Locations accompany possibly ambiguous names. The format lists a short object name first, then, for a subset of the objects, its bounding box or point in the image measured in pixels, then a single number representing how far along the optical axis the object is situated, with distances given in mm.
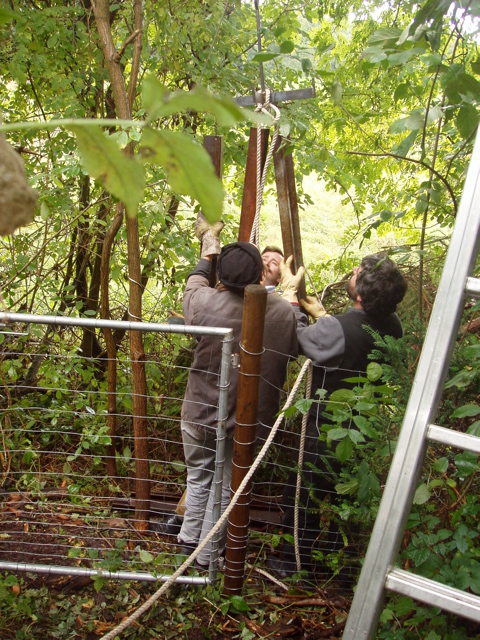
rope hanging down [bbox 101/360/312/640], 2223
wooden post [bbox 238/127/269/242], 2877
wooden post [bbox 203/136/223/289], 2723
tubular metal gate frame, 2445
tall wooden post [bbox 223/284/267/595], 2389
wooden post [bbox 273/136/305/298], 2973
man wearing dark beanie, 2752
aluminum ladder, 970
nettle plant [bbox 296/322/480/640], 1449
